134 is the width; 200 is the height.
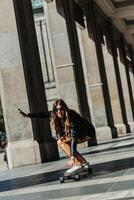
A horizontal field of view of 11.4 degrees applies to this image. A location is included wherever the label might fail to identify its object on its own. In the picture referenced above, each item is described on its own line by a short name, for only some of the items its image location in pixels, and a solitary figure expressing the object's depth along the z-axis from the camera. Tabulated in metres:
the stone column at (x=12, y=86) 17.41
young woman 11.09
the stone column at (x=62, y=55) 24.92
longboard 10.86
